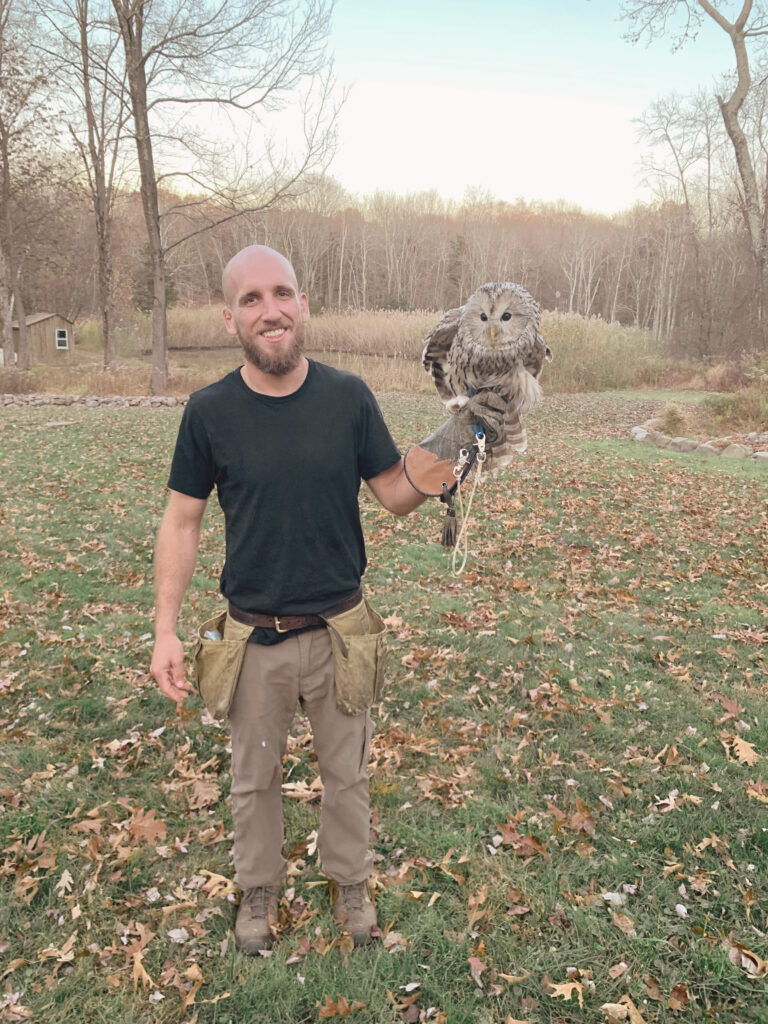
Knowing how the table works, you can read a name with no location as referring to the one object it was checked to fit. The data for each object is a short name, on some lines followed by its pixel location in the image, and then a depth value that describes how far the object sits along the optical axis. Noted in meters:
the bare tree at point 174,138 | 19.08
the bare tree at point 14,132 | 22.19
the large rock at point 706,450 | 13.99
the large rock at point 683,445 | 14.34
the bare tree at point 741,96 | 18.66
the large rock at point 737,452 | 13.64
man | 2.43
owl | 2.33
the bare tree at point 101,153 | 22.08
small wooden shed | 35.09
